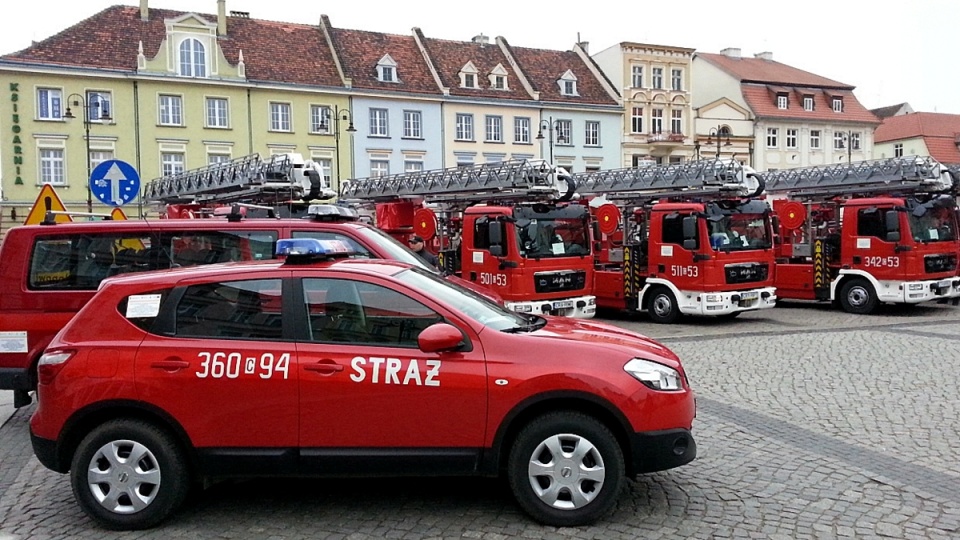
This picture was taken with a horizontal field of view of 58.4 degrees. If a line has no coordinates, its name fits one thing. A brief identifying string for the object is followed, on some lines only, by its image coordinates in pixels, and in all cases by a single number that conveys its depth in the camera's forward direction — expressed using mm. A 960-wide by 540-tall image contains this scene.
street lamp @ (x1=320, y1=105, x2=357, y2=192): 43047
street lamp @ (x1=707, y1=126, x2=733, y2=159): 53253
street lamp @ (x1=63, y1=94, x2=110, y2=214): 38625
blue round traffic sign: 11969
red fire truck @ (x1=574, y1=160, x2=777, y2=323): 16328
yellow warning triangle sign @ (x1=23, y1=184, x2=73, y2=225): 10766
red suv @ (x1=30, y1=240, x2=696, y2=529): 5145
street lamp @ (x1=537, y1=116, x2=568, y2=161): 49812
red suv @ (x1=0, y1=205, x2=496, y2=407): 7895
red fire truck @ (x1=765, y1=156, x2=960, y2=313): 17359
